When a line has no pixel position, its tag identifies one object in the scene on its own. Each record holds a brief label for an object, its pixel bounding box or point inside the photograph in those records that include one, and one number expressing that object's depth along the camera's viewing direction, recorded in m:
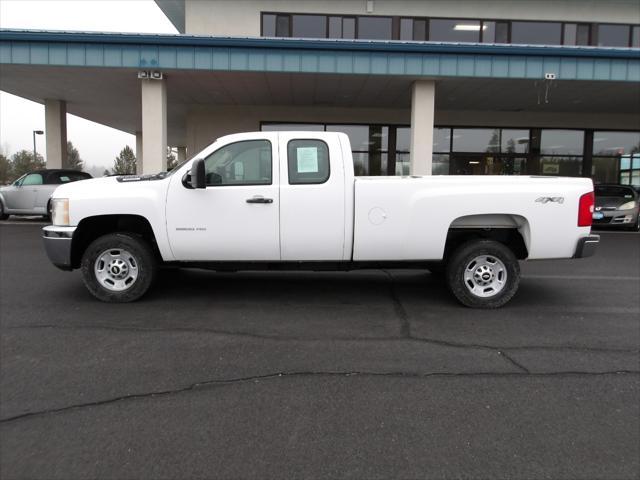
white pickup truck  5.94
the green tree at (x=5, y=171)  57.06
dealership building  13.28
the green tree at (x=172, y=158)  59.61
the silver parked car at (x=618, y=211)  15.81
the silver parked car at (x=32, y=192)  16.05
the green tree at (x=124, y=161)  65.90
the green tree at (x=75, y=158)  64.15
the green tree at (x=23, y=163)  60.19
